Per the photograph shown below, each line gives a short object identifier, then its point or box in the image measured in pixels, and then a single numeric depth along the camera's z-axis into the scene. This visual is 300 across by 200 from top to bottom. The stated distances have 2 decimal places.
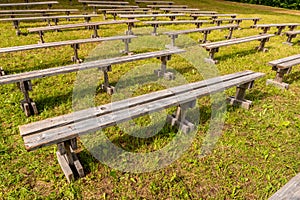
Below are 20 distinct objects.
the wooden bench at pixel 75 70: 3.28
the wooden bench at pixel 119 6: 12.44
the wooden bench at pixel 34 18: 7.25
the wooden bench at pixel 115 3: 13.28
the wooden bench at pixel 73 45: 4.46
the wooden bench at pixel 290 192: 1.71
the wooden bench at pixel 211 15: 10.41
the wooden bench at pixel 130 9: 10.26
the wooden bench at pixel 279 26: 8.30
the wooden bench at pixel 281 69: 4.55
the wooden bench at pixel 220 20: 9.66
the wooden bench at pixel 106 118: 2.15
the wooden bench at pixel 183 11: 12.07
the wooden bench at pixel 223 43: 5.64
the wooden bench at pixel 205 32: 6.41
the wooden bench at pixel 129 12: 9.78
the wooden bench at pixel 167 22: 8.11
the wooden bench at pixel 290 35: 7.83
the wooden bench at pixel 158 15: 8.39
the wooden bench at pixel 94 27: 6.22
